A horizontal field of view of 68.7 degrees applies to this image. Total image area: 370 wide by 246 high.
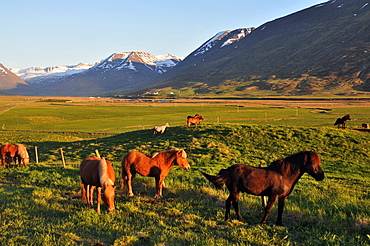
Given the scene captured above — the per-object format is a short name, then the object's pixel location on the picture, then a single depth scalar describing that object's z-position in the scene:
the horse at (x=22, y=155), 21.86
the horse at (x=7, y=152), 22.00
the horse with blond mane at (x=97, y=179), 10.71
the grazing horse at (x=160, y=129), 34.00
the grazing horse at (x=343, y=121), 42.74
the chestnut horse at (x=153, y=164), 12.79
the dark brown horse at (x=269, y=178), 9.68
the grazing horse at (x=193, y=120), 40.38
